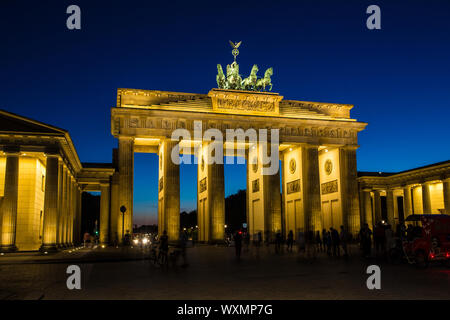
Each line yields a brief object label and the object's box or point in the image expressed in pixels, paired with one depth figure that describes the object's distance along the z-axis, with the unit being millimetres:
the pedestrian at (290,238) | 35469
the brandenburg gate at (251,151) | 46500
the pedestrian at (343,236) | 26625
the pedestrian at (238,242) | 27284
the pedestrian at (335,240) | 27117
